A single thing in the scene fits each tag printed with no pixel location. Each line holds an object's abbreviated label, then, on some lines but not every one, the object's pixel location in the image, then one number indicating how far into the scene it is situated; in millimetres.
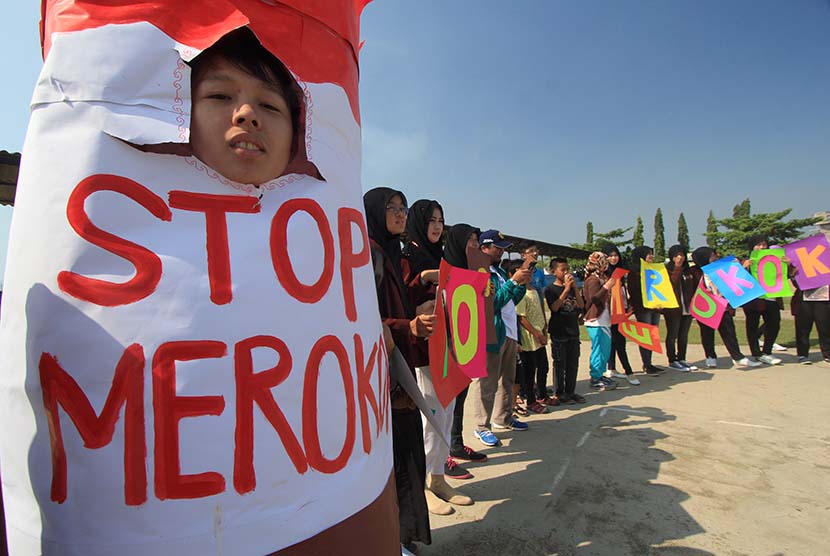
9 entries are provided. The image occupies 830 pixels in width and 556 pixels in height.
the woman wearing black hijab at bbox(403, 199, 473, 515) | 2611
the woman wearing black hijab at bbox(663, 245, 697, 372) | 6398
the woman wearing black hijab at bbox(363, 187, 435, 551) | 1987
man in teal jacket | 3668
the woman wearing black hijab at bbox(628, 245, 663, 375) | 6262
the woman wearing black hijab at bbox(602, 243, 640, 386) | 5977
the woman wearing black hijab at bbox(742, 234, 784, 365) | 6535
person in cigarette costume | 736
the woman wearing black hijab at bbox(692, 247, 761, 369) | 6449
